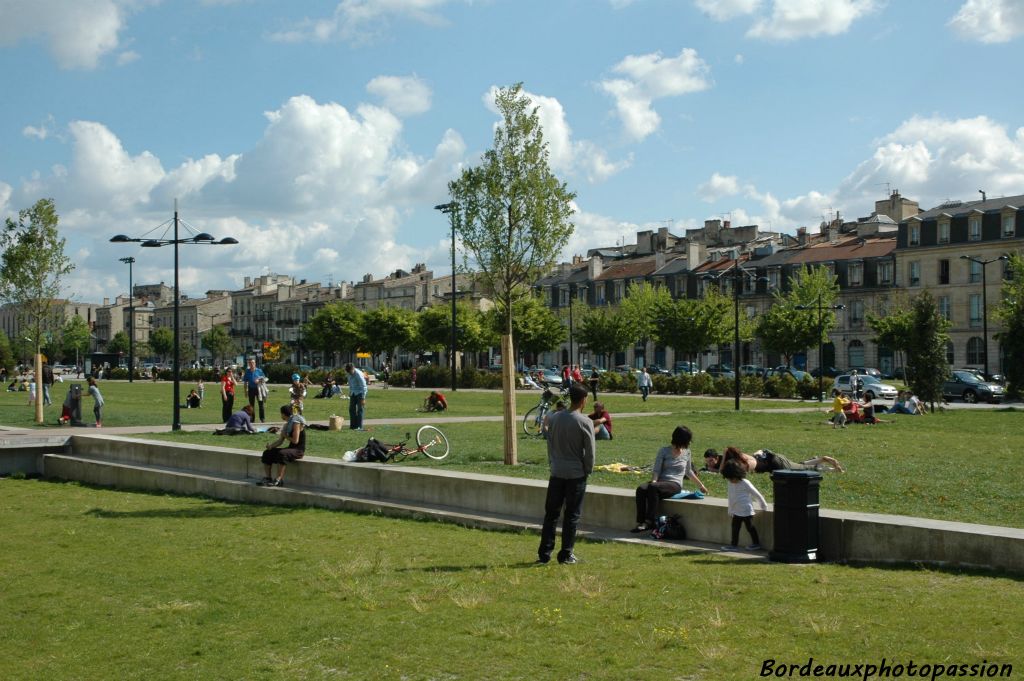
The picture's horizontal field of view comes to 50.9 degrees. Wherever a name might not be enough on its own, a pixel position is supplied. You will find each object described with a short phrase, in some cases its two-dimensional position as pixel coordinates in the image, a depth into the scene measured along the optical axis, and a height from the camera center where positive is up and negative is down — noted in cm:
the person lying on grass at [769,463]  1369 -131
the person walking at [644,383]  4509 -65
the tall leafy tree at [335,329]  9588 +361
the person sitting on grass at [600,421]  2091 -104
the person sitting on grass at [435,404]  3488 -115
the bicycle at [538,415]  2389 -106
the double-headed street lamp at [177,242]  2562 +309
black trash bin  989 -140
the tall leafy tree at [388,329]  9000 +338
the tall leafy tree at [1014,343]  3775 +81
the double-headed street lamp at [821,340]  4156 +145
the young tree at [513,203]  1761 +271
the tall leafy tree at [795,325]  6562 +258
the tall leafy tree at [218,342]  13238 +343
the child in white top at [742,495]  1059 -126
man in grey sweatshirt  995 -90
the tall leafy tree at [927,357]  3688 +33
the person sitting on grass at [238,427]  2331 -124
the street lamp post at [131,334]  7269 +243
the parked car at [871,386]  4540 -84
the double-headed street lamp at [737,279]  3771 +327
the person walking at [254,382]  2720 -33
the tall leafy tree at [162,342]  14450 +385
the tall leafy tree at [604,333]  7350 +238
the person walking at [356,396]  2427 -61
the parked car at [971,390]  4338 -96
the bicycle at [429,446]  1764 -128
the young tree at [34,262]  3528 +359
